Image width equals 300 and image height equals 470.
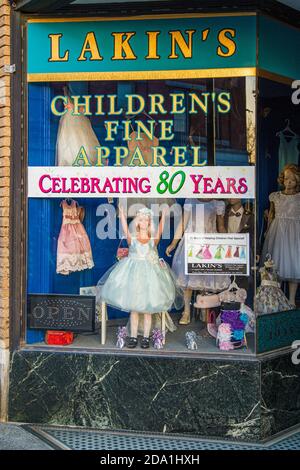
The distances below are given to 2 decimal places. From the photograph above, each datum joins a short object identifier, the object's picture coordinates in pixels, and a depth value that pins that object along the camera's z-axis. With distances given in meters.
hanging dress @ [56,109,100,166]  6.04
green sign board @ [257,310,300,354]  5.68
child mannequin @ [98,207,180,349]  5.95
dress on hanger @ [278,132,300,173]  6.25
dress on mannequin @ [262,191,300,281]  6.16
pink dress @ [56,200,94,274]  6.18
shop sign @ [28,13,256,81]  5.66
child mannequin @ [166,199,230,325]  5.89
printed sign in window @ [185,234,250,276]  5.77
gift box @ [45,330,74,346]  5.95
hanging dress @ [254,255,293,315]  5.77
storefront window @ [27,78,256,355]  5.77
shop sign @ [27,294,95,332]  5.92
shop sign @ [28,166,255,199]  5.74
